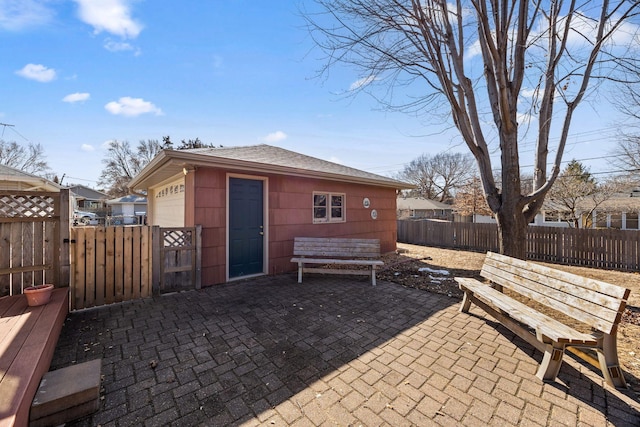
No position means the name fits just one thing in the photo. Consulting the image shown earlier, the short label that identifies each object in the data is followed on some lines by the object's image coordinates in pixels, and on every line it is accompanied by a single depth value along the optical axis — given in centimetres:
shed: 505
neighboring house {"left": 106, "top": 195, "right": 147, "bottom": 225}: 2311
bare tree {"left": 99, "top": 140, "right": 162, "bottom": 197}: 3077
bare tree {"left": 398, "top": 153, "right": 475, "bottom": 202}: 3447
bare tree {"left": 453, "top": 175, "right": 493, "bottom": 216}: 2084
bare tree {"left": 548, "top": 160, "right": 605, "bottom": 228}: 1141
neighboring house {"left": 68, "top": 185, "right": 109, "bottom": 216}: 3584
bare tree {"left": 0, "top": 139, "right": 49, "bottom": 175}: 2419
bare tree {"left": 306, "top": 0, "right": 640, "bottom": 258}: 461
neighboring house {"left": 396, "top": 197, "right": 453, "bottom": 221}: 2930
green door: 546
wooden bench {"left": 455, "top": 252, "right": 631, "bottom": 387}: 217
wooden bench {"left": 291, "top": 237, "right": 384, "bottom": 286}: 588
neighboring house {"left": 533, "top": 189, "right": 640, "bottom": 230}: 1432
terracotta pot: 306
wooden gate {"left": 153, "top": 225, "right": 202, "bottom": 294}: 445
